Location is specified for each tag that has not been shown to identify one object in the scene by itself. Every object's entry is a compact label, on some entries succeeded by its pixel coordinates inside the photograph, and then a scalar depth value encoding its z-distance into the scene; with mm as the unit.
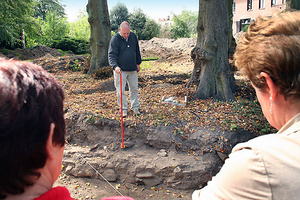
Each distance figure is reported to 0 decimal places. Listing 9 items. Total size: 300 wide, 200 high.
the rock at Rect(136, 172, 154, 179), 4664
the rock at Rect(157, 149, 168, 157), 5050
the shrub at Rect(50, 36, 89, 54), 21406
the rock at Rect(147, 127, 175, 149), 5266
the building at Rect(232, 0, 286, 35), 29422
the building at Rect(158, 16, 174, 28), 65387
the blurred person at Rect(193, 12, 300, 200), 929
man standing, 5875
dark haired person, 741
